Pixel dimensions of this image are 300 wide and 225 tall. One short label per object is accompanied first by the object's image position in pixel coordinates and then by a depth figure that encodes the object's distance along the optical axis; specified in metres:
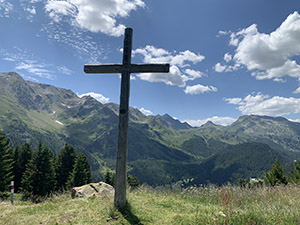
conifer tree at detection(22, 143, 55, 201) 33.94
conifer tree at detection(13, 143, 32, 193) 42.91
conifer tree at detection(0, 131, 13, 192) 31.56
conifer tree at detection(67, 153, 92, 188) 38.75
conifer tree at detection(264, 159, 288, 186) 31.08
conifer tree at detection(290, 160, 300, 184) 30.71
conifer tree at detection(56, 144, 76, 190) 43.41
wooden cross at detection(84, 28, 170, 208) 7.89
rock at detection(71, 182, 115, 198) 12.12
